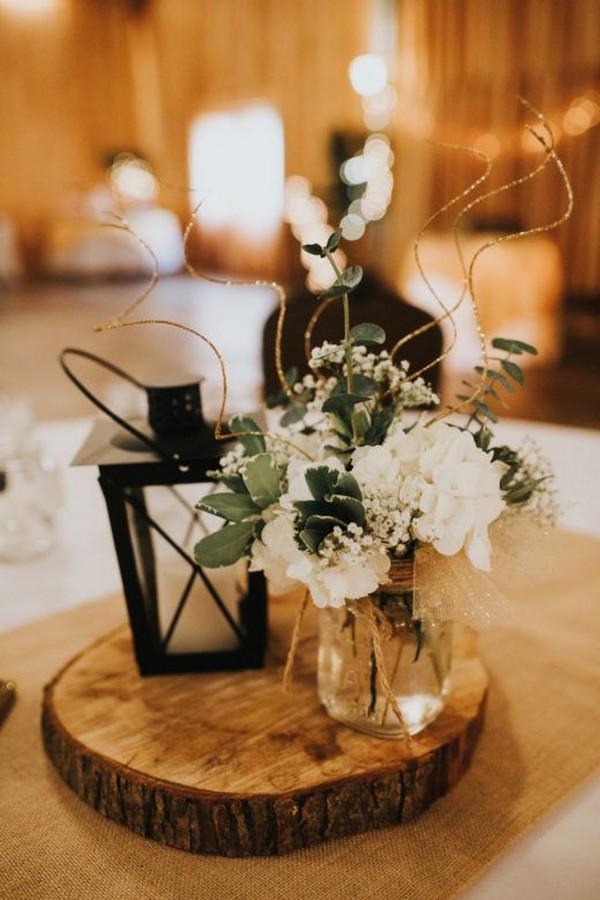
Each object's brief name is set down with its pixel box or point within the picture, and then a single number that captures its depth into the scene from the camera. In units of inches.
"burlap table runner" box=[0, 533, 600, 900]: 26.9
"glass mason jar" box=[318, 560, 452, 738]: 30.3
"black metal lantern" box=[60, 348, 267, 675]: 32.6
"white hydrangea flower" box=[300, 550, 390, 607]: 26.3
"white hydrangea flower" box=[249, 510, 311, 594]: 27.8
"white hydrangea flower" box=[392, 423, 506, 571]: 25.9
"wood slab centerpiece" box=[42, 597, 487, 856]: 28.7
